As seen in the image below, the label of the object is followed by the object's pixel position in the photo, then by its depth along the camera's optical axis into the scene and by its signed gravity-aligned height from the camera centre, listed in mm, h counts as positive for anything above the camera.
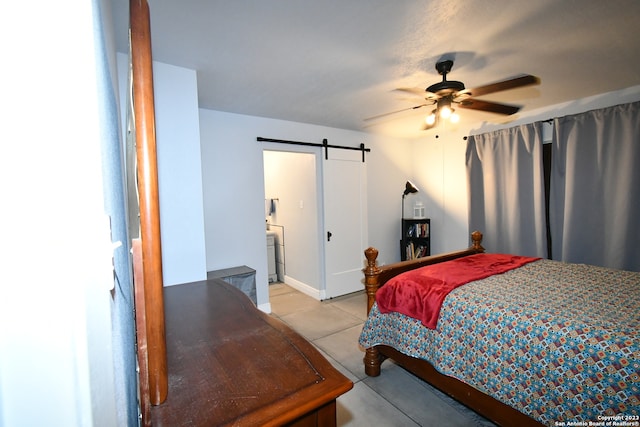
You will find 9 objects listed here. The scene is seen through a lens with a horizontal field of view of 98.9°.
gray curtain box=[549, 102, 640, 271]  2752 +66
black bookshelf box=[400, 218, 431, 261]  4637 -648
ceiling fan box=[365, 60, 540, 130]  1929 +803
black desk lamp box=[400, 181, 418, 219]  4594 +204
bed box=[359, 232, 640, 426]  1265 -822
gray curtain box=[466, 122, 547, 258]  3381 +102
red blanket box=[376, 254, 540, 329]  1913 -642
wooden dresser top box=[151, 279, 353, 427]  695 -520
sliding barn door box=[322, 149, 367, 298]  4012 -270
